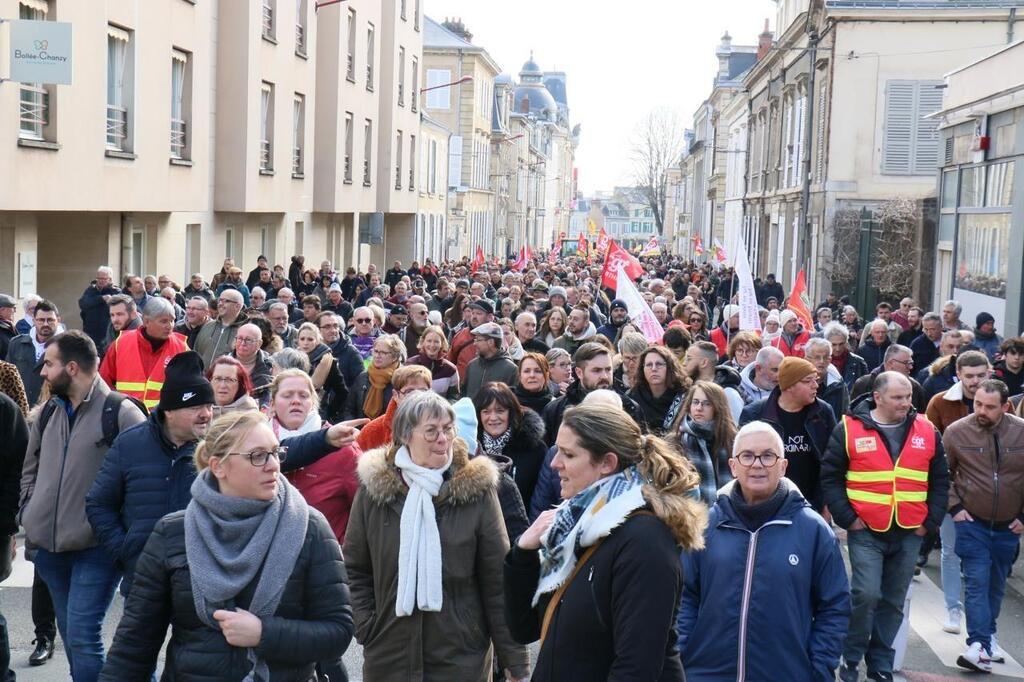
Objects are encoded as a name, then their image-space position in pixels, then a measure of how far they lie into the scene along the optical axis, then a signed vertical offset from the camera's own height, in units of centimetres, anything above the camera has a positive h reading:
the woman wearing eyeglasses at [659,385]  876 -105
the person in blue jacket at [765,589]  511 -139
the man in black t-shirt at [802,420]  803 -116
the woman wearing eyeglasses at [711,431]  727 -112
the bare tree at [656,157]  11112 +565
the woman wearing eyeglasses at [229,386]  716 -95
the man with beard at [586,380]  845 -99
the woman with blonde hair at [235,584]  392 -111
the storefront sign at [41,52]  1410 +160
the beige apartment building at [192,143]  1672 +109
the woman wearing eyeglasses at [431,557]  506 -130
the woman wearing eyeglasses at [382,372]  948 -112
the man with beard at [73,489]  616 -134
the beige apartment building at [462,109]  6253 +550
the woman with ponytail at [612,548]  373 -93
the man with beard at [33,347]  1066 -118
